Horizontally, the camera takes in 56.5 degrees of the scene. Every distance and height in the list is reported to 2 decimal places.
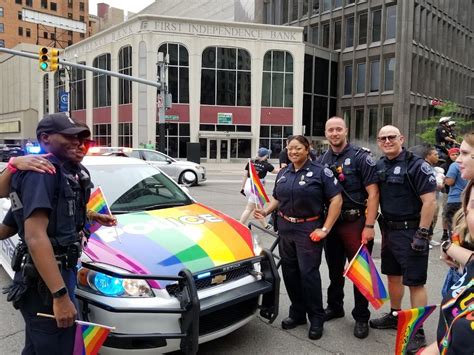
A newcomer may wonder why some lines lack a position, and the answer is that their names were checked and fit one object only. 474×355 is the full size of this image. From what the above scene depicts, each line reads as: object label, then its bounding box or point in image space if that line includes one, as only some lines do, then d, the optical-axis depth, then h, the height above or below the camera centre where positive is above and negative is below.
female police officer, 3.94 -0.73
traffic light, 16.92 +2.89
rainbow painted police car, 3.05 -1.07
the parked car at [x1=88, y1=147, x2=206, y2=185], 16.66 -1.15
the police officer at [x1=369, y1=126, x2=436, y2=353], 3.79 -0.65
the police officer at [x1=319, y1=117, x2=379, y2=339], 4.05 -0.55
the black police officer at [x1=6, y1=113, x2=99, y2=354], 2.24 -0.54
